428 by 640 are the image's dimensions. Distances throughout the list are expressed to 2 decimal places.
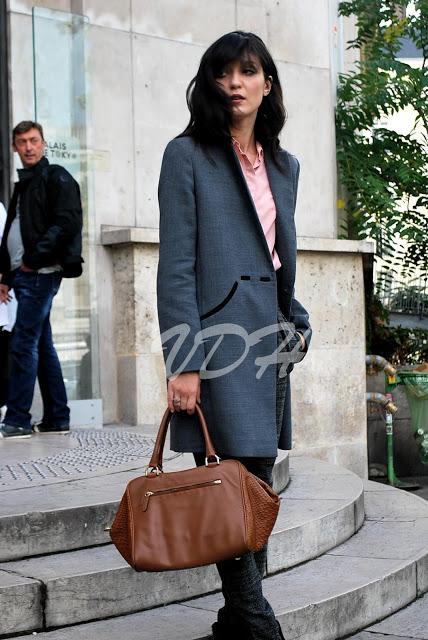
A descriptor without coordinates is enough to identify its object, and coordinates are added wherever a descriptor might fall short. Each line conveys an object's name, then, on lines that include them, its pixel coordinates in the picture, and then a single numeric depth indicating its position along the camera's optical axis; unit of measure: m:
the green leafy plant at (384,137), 10.09
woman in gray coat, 3.28
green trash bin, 10.03
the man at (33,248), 6.82
